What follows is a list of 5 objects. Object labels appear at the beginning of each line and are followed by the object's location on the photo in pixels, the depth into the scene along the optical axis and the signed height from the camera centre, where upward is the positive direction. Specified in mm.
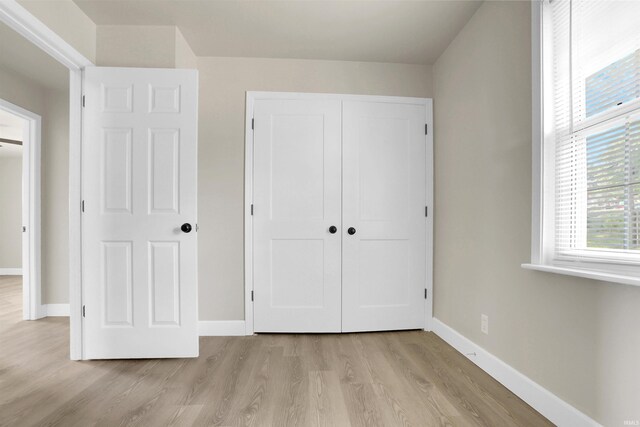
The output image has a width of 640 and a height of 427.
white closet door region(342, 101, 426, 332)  2990 -39
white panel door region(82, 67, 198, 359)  2367 -20
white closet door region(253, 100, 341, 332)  2945 -44
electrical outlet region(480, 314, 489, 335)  2215 -749
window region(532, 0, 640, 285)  1342 +353
